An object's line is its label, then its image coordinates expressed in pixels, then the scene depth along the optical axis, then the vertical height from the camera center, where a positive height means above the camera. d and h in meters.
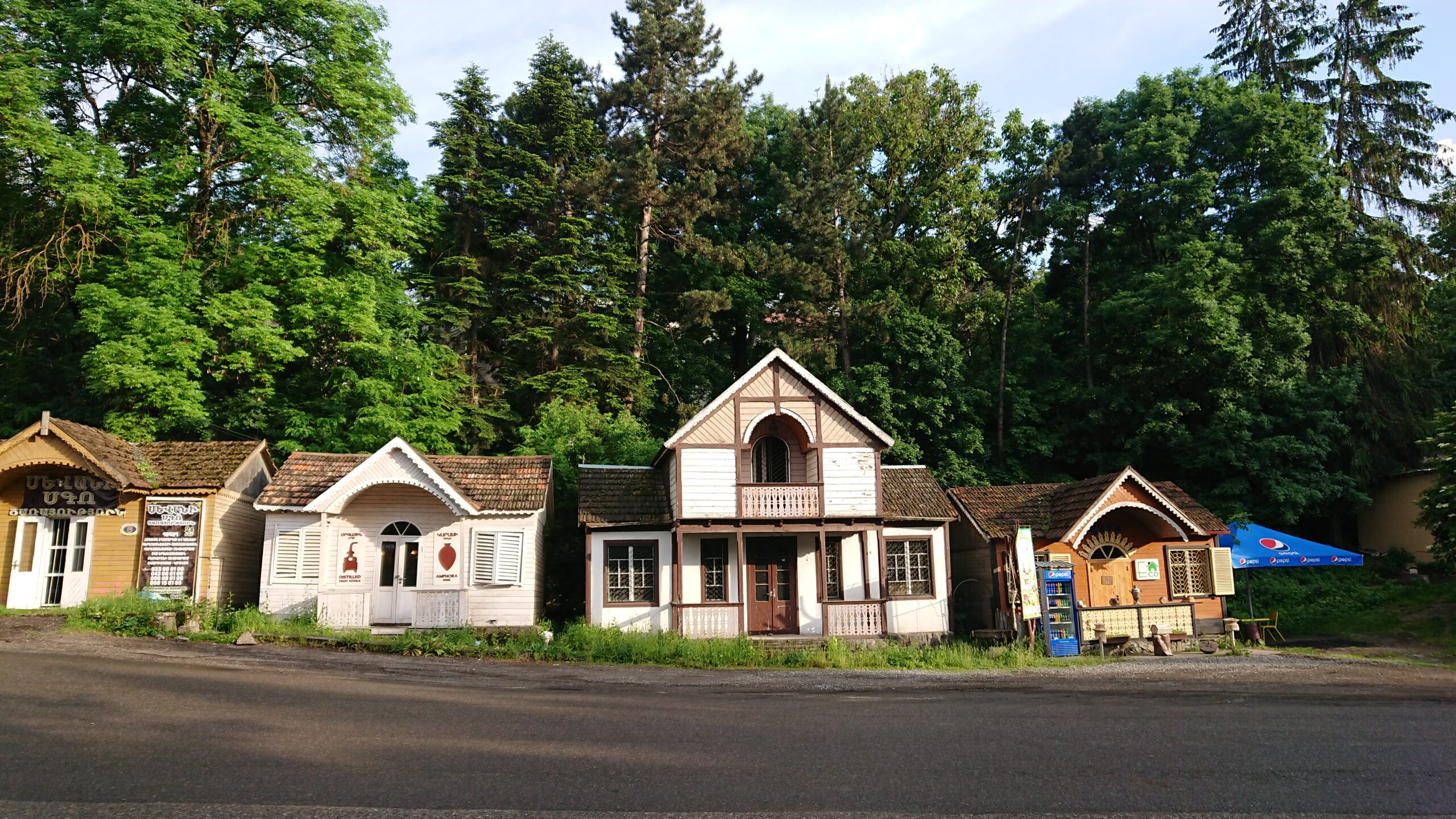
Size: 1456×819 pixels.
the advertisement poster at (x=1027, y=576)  19.78 +0.15
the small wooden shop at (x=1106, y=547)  22.62 +0.88
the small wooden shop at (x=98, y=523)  20.69 +1.71
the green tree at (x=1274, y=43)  35.88 +20.59
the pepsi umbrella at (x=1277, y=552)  22.52 +0.64
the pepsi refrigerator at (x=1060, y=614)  20.14 -0.69
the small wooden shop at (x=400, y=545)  20.72 +1.11
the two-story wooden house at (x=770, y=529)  21.80 +1.37
